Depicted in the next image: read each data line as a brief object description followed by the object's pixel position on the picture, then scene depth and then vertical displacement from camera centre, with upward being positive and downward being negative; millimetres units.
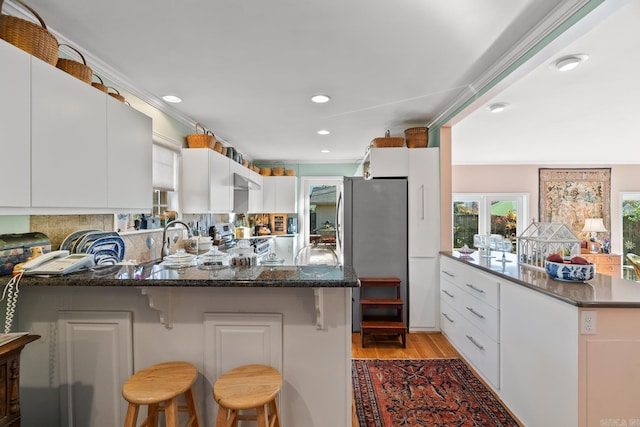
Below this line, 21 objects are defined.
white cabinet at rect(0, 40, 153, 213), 1258 +357
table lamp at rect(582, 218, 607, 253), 5695 -243
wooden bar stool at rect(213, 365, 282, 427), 1195 -717
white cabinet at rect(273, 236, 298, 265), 5835 -637
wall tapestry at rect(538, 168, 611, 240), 6047 +379
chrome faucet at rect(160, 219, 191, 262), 2902 -312
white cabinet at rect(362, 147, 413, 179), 3564 +610
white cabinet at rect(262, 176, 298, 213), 5734 +396
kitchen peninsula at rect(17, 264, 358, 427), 1556 -655
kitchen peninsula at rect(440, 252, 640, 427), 1485 -716
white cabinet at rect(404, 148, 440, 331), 3465 -271
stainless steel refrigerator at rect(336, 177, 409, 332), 3479 -166
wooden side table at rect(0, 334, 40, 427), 1094 -610
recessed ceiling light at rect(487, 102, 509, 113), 3068 +1104
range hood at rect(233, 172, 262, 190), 4070 +444
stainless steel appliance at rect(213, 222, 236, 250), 4094 -310
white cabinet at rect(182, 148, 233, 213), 3264 +360
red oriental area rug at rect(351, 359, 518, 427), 1991 -1327
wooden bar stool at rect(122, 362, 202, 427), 1221 -720
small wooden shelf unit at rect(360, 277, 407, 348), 3105 -1065
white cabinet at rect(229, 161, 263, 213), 4102 +386
